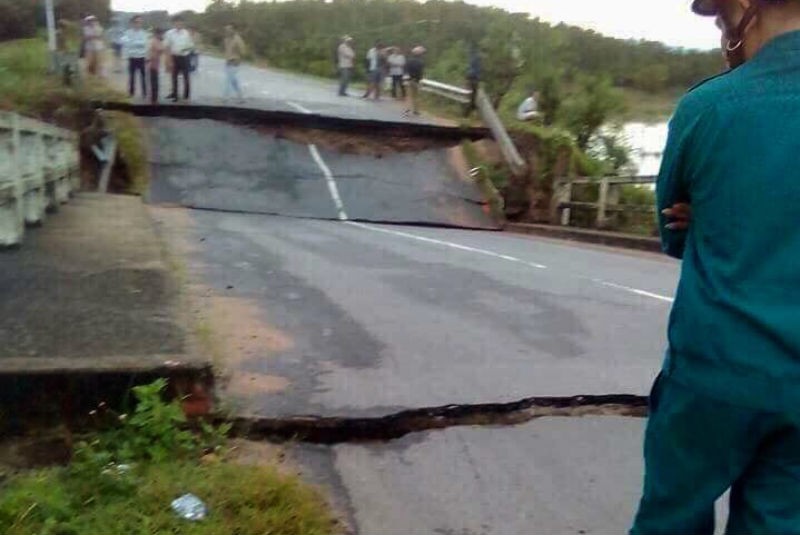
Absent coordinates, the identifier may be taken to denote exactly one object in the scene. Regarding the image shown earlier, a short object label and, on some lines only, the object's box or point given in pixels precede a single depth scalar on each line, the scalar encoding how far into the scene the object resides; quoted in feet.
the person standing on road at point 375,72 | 90.94
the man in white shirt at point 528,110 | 75.82
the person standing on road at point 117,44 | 92.71
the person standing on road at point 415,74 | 78.63
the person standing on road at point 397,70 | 90.53
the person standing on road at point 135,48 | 60.85
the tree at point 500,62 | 101.86
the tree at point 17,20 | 115.65
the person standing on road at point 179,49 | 62.64
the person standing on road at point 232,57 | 72.54
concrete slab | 12.39
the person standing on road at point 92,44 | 69.46
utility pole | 66.09
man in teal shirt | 5.92
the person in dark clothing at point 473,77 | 73.82
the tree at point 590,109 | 86.74
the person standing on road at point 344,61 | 90.17
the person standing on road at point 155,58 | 62.95
